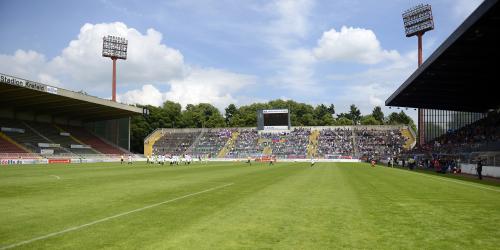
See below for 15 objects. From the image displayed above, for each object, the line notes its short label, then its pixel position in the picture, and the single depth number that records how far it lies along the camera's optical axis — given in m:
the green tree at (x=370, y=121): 136.12
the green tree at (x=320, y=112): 155.44
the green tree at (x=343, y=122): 137.12
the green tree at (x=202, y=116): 135.62
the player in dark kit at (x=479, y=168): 27.80
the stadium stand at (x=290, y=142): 86.81
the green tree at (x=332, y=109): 163.50
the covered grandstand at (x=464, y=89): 26.70
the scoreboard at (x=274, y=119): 88.44
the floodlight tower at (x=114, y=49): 88.12
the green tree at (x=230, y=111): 156.12
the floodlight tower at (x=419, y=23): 70.31
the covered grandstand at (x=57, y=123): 56.09
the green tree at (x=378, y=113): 158.12
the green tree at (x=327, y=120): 142.50
